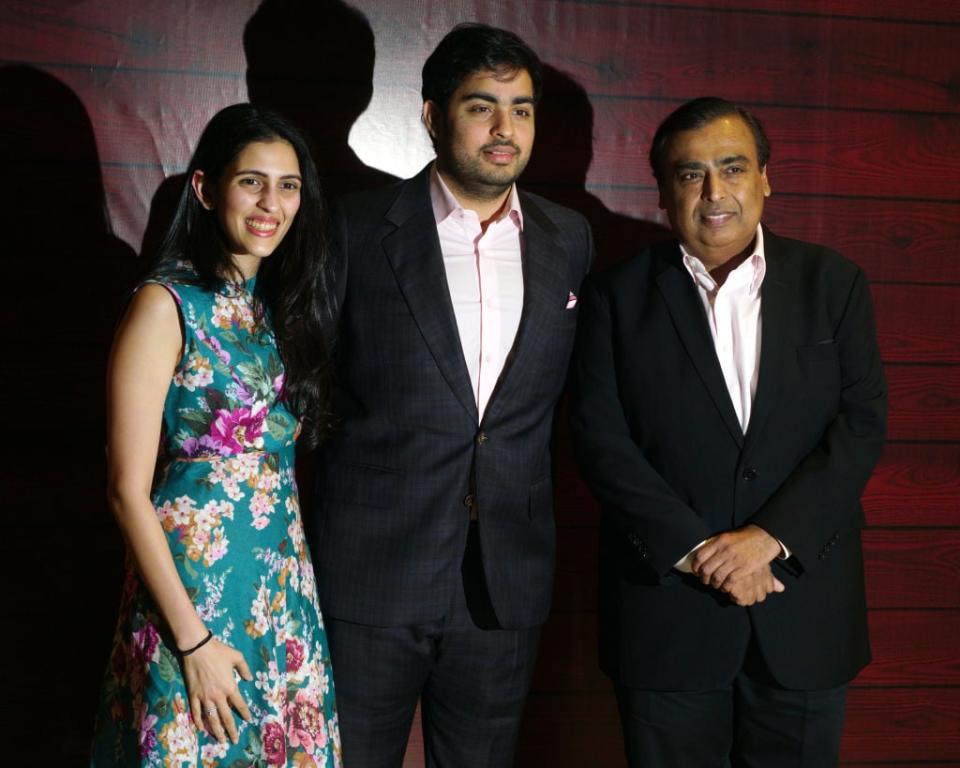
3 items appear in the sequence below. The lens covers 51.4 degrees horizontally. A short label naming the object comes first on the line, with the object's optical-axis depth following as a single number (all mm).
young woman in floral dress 1480
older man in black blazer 1714
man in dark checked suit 1792
